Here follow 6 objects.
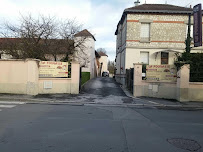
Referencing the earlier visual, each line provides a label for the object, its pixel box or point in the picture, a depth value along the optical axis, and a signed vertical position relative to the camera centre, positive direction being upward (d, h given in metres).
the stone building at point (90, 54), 30.75 +3.65
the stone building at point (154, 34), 19.70 +4.67
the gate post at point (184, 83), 11.66 -0.62
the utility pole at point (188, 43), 12.36 +2.28
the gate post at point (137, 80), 12.72 -0.54
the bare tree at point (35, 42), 14.88 +2.72
